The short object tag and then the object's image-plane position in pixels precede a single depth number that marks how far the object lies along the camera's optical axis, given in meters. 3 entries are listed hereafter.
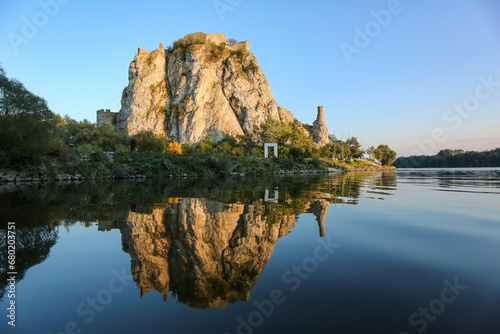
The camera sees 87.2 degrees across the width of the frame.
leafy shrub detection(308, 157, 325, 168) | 39.69
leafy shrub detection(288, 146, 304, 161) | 41.41
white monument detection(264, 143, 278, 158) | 42.56
